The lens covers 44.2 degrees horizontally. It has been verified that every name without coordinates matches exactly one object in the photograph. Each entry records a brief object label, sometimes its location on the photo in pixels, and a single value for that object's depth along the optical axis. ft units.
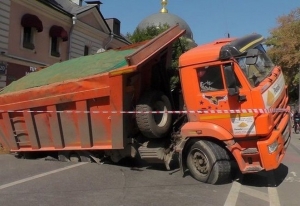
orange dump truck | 21.29
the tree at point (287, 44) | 98.68
